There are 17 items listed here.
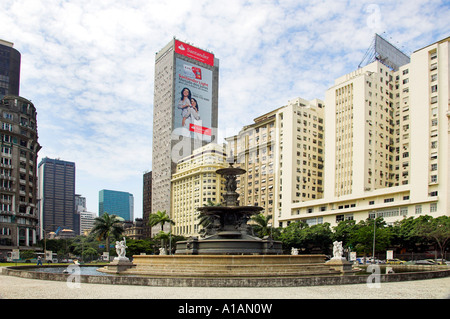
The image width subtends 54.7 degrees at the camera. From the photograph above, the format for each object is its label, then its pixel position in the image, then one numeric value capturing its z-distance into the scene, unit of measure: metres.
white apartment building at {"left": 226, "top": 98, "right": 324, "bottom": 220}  86.62
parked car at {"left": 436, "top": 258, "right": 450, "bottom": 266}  47.17
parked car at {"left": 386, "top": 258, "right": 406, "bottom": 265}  48.13
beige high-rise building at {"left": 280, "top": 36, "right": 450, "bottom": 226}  64.19
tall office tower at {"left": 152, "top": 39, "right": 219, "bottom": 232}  124.38
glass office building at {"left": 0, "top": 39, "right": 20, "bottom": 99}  127.88
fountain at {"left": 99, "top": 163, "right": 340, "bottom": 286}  22.06
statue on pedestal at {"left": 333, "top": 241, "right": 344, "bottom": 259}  27.67
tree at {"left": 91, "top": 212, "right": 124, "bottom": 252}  65.81
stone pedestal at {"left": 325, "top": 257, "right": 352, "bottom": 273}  26.35
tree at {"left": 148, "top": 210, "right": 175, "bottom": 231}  79.00
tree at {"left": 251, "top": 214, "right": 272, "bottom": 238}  70.88
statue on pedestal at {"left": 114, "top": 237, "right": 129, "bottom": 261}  26.11
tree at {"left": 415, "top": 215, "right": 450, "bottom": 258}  50.75
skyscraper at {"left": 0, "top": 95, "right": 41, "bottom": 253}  75.44
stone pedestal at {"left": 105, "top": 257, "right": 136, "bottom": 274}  25.33
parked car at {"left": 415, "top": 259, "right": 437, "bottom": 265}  47.83
